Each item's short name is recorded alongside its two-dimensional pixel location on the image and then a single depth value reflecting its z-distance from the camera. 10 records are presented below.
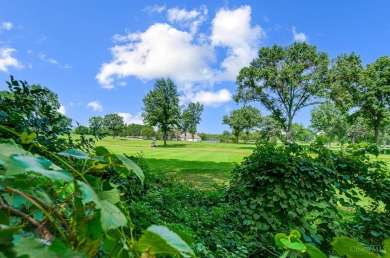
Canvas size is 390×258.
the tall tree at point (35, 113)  2.70
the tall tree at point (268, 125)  66.11
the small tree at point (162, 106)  43.88
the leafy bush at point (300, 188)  3.63
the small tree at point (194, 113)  75.25
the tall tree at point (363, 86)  31.84
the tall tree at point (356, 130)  53.91
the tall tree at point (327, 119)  48.88
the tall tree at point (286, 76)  31.81
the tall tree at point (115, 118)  63.78
